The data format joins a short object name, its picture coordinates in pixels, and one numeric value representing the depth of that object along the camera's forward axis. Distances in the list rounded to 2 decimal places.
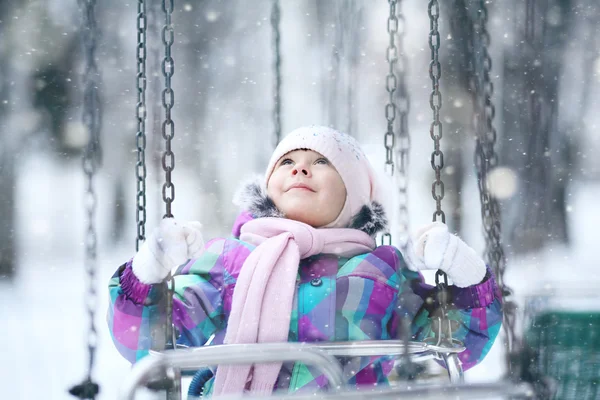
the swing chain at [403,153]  3.01
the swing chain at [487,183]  2.92
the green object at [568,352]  3.60
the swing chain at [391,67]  2.96
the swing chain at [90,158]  2.98
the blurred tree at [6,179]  7.32
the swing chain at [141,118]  2.87
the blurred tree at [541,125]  5.90
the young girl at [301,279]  2.82
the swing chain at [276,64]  3.47
